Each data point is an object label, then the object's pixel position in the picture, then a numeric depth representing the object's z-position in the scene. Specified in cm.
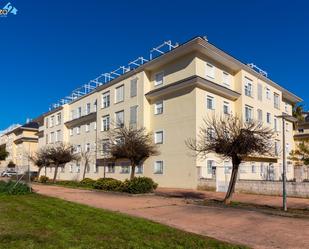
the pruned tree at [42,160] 3139
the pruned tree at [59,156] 2879
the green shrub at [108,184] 1648
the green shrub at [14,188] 1343
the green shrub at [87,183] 2107
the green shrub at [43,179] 2813
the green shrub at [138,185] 1486
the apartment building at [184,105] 2092
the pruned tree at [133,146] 2016
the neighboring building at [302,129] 3292
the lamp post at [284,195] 1007
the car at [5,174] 2821
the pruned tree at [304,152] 1737
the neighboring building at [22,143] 5310
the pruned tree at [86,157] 3154
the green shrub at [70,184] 2217
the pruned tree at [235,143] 1152
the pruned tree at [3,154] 5754
